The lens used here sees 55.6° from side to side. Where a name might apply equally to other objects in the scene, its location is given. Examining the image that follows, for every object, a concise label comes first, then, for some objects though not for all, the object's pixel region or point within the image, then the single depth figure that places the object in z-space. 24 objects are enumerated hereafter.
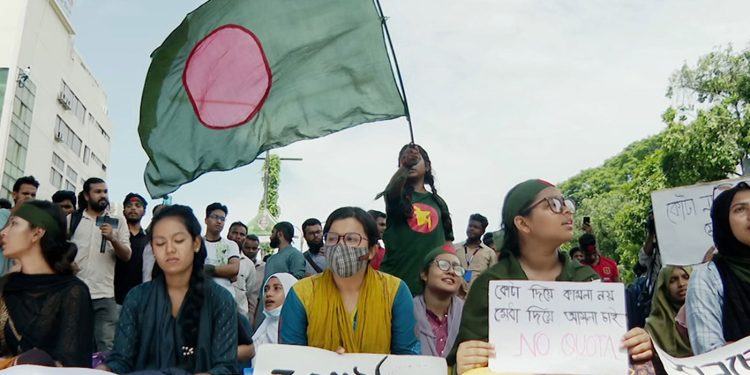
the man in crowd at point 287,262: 6.92
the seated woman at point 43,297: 3.49
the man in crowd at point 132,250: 6.17
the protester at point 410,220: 5.35
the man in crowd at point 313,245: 7.32
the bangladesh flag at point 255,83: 5.57
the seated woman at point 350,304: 3.71
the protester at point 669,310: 3.51
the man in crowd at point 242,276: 6.92
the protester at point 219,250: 6.38
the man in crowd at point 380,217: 7.55
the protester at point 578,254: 7.42
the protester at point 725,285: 3.02
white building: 34.16
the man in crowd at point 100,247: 5.84
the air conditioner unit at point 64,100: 41.47
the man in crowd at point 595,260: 7.18
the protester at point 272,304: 5.61
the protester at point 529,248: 3.25
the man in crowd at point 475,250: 6.98
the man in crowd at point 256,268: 7.65
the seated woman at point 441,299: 4.77
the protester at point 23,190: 6.57
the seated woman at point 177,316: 3.49
